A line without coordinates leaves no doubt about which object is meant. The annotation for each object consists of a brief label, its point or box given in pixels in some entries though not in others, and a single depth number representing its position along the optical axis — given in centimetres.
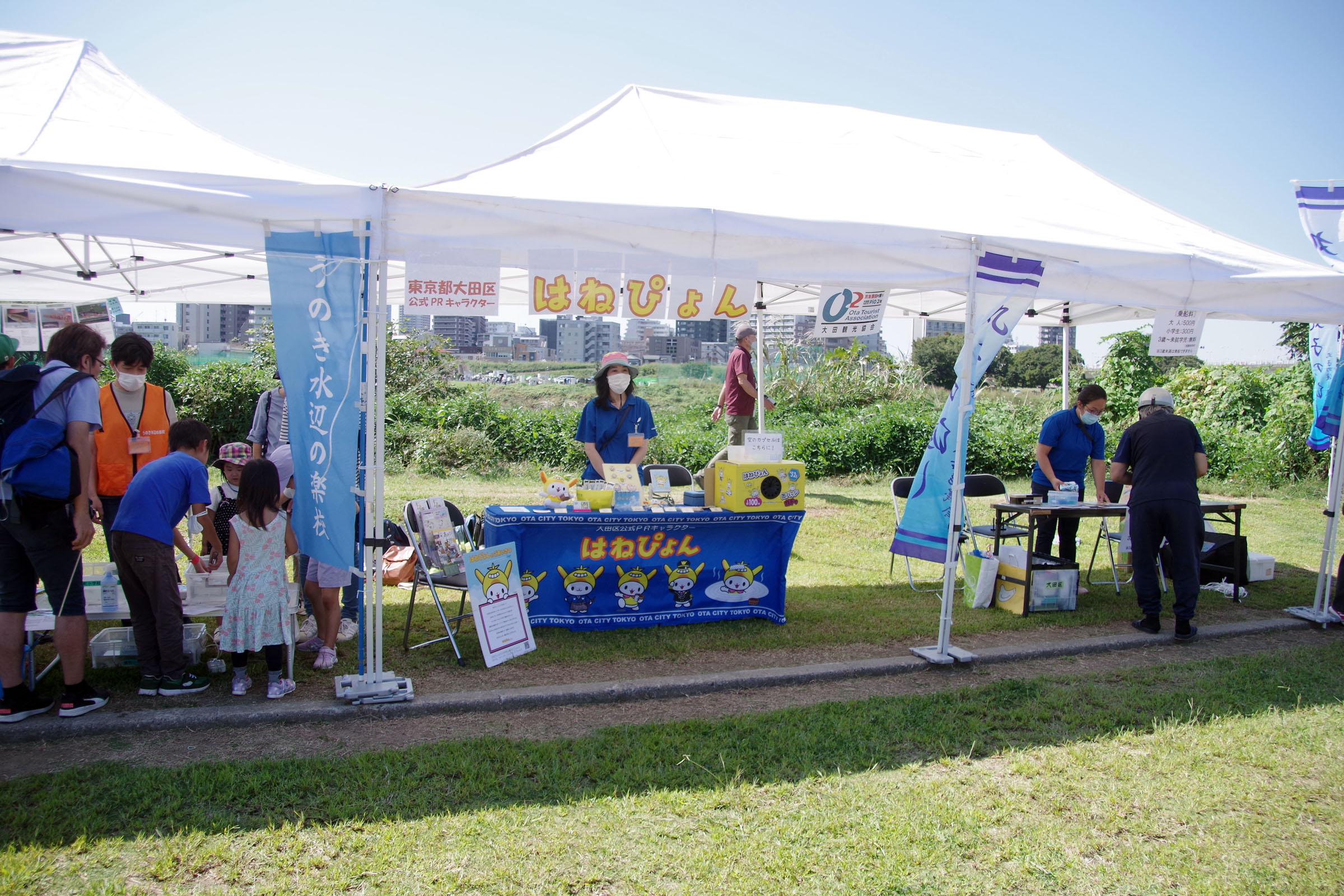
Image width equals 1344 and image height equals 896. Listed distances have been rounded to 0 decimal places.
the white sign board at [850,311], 569
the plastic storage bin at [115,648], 428
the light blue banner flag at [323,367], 383
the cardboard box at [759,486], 524
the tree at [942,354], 4169
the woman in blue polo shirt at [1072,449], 664
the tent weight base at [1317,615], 601
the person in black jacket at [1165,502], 547
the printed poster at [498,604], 450
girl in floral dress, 396
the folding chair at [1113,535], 659
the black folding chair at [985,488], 672
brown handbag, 571
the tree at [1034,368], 4238
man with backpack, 354
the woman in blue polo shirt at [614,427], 573
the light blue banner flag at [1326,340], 616
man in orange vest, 452
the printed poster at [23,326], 708
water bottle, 421
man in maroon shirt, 848
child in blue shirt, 383
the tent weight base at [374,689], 398
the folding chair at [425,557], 468
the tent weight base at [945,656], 487
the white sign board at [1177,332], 555
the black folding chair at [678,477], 674
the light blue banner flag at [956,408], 488
